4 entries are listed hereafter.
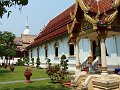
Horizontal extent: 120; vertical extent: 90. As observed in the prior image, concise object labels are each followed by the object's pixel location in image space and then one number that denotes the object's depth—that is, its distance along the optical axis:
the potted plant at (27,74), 6.48
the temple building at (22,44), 22.88
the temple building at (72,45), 5.51
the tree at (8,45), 18.30
